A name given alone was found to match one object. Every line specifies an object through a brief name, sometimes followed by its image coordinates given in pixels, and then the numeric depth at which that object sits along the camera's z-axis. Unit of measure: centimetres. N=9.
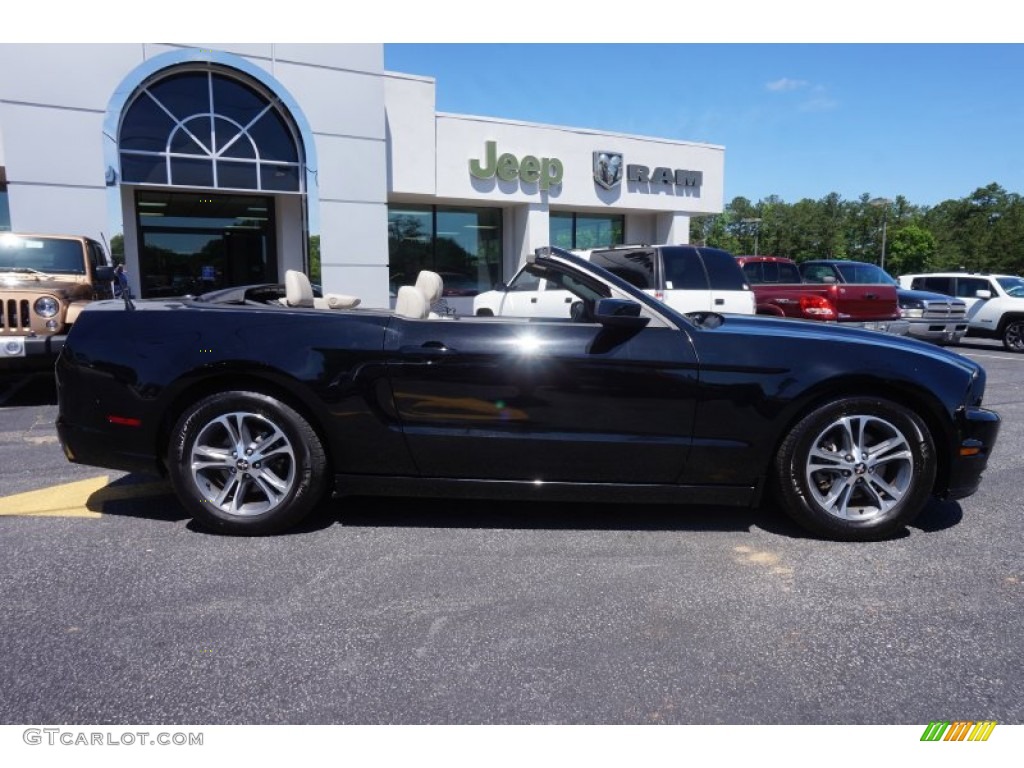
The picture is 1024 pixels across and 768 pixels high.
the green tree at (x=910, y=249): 7725
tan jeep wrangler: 698
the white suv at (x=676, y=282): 932
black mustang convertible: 342
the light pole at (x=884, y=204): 6994
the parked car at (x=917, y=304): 1270
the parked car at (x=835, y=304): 1097
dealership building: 1177
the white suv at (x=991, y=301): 1456
